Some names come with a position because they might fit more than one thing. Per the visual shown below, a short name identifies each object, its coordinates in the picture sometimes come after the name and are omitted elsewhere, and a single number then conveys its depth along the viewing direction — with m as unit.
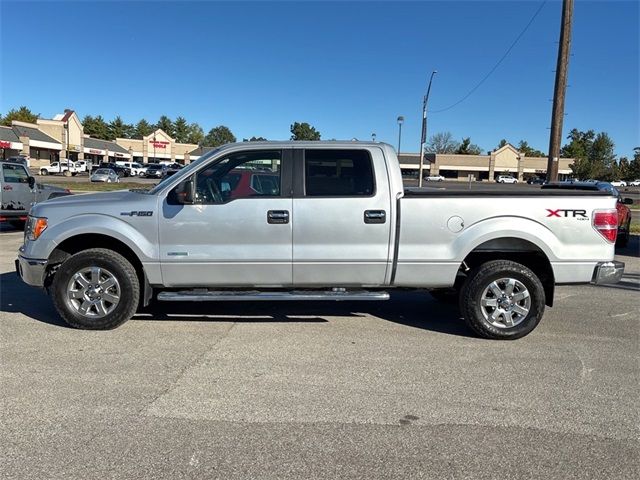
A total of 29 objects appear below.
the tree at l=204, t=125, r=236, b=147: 167.75
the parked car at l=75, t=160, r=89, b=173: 65.54
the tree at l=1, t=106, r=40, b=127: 89.44
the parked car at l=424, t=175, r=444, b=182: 82.75
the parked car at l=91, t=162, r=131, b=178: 62.39
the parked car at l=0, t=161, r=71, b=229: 12.24
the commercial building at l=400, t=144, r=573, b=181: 102.19
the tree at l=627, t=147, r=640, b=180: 72.47
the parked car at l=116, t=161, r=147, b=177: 66.26
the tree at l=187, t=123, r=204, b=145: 136.00
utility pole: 13.74
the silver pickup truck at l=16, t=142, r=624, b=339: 5.21
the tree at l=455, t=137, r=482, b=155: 129.70
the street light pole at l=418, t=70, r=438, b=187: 26.98
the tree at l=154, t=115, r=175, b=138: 131.81
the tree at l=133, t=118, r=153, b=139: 125.39
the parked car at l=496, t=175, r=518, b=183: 84.93
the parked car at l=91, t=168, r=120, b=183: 45.28
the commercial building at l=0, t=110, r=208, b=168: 67.12
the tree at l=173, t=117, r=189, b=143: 131.25
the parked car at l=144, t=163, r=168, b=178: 64.67
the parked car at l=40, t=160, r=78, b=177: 60.66
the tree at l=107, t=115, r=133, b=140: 111.88
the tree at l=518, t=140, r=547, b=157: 143.38
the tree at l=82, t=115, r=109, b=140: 105.44
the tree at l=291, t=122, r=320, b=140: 123.34
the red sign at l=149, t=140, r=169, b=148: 101.31
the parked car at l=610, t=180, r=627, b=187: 82.45
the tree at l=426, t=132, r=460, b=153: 128.88
